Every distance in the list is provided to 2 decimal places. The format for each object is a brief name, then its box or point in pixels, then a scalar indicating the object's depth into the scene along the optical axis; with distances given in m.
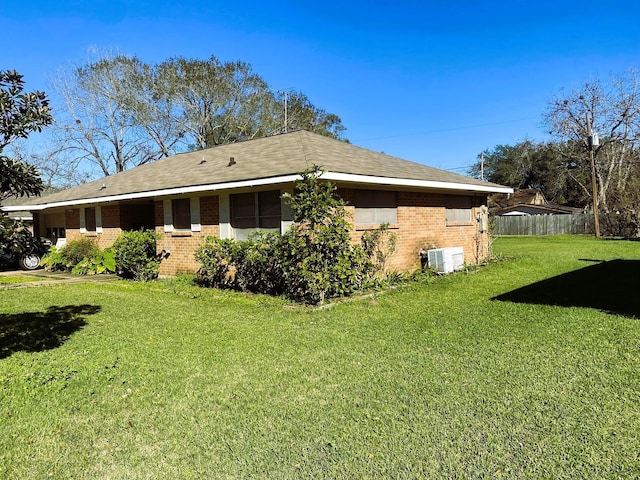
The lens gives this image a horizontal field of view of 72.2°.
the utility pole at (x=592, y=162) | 27.08
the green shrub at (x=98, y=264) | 13.34
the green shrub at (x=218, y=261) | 9.64
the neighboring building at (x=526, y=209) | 41.26
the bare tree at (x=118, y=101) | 29.47
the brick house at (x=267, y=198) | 9.88
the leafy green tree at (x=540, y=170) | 47.66
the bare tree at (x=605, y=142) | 37.31
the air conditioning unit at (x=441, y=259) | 11.36
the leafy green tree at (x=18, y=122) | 3.99
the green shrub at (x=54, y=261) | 14.98
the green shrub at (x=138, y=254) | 12.22
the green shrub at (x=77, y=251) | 14.72
